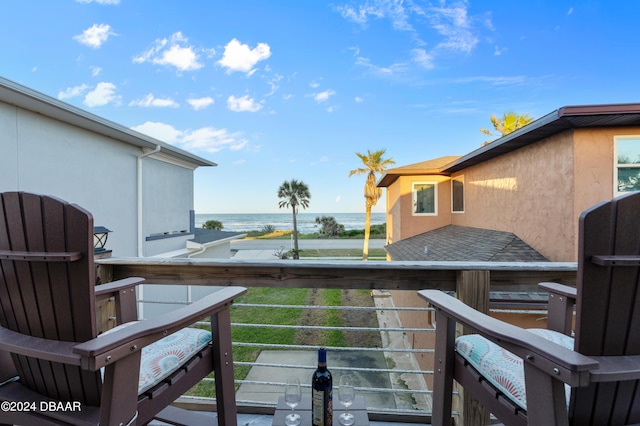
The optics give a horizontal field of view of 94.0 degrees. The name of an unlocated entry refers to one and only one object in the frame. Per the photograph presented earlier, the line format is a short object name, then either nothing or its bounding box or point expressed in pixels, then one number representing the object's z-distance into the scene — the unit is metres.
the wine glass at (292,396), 1.17
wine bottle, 1.07
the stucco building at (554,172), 4.54
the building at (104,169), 3.86
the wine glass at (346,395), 1.19
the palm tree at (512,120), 13.38
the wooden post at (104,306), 1.78
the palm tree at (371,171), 14.97
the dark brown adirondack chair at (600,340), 0.72
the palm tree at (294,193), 19.23
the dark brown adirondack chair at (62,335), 0.82
